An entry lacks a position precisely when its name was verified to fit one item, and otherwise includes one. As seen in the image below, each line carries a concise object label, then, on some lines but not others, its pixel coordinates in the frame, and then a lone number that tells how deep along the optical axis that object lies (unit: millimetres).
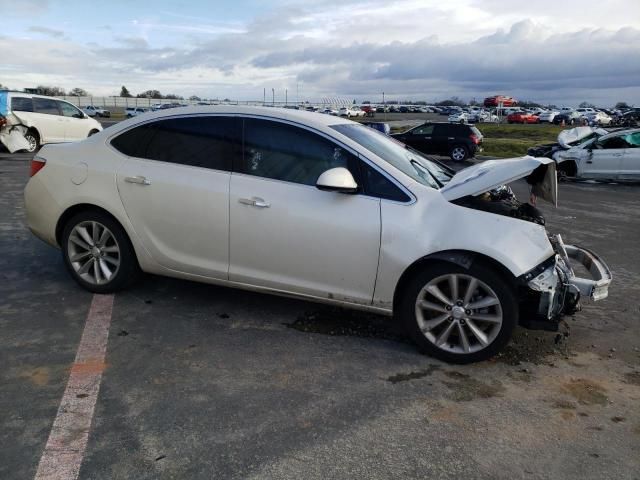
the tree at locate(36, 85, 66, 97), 84262
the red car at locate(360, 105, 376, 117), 73000
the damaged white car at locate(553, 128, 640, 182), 14445
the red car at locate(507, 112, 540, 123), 61656
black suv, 20891
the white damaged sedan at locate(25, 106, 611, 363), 3754
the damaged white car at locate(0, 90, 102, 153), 16234
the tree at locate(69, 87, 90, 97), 93000
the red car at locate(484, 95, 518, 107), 87000
